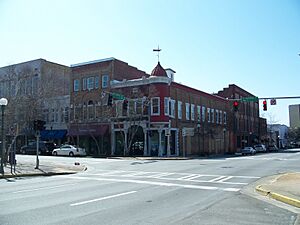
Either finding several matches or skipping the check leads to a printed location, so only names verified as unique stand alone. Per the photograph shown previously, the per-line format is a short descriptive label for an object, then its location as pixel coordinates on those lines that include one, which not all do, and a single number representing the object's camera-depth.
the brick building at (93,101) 46.81
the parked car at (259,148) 65.88
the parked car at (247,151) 55.47
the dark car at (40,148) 47.03
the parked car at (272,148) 75.06
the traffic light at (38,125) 23.36
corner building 42.44
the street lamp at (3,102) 19.96
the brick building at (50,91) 51.34
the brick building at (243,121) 67.62
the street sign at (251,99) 30.01
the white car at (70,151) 43.19
